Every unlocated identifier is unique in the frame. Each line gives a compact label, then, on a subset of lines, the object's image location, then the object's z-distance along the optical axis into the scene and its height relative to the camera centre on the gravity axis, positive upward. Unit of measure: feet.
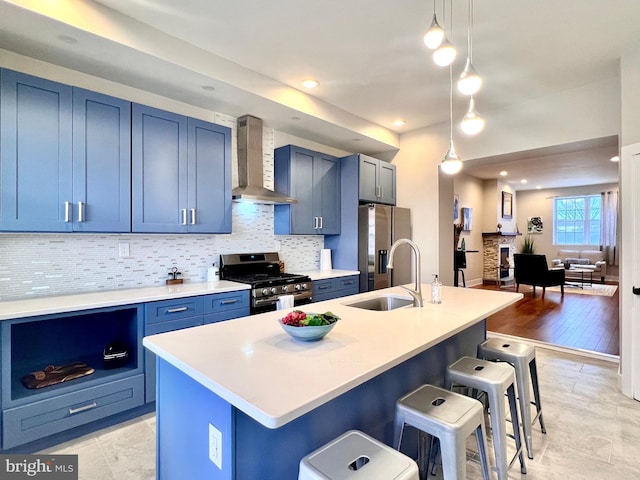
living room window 31.65 +1.88
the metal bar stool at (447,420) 4.20 -2.43
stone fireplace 28.60 -1.76
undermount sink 8.16 -1.59
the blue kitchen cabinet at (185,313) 8.15 -1.98
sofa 29.17 -1.96
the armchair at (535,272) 23.21 -2.39
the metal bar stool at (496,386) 5.32 -2.50
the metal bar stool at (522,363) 6.51 -2.59
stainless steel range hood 11.84 +2.90
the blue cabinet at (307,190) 12.99 +2.01
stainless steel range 10.36 -1.32
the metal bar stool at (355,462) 3.36 -2.37
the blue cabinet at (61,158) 6.98 +1.88
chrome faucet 7.07 -1.11
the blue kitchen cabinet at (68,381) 6.46 -3.09
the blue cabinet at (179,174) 8.93 +1.93
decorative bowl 4.59 -1.28
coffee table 27.79 -3.52
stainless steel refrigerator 13.99 -0.25
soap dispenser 7.58 -1.22
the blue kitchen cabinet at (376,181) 14.43 +2.66
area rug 24.32 -3.91
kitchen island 3.39 -1.50
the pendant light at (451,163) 7.47 +1.73
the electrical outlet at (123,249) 9.36 -0.29
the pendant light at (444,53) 5.67 +3.20
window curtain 29.84 +1.08
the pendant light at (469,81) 6.03 +2.88
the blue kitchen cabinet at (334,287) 12.51 -1.92
